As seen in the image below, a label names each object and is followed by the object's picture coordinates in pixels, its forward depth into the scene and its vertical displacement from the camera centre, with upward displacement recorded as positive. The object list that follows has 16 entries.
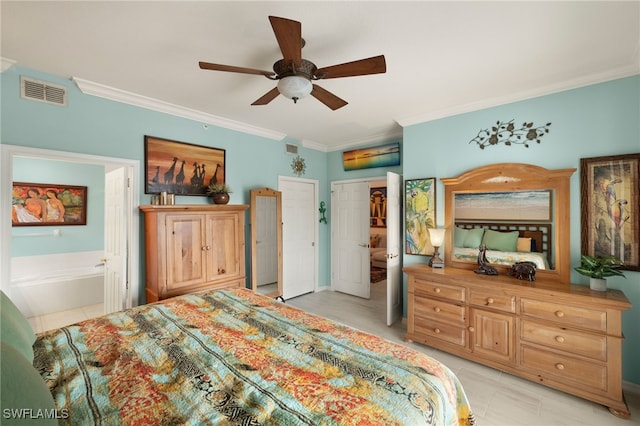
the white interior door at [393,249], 3.38 -0.47
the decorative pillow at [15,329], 1.11 -0.51
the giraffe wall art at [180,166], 2.93 +0.57
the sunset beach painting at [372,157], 4.15 +0.93
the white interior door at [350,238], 4.56 -0.44
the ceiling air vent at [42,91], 2.24 +1.07
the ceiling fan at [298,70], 1.53 +0.93
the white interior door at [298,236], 4.39 -0.38
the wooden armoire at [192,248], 2.63 -0.37
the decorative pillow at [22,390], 0.62 -0.45
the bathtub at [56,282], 3.46 -0.92
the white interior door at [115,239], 2.79 -0.27
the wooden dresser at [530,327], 2.01 -1.01
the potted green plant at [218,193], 3.31 +0.26
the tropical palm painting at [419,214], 3.25 -0.01
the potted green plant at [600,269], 2.14 -0.47
